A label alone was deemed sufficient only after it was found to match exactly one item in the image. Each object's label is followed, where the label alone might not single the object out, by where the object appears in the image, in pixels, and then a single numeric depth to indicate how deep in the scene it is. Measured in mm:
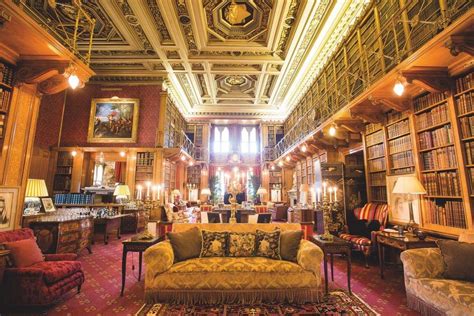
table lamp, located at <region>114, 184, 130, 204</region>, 6160
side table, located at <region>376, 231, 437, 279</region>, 3186
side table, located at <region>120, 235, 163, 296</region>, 3221
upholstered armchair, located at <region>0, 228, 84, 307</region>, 2506
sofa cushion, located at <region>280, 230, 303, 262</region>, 3109
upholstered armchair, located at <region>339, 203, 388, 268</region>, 4211
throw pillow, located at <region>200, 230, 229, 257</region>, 3234
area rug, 2543
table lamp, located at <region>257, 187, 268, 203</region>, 9655
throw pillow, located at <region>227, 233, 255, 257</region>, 3236
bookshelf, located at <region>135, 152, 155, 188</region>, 8867
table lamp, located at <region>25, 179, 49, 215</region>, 3715
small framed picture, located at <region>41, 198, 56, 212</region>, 5034
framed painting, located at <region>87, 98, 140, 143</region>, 9125
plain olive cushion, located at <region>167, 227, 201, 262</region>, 3104
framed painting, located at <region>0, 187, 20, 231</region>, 3225
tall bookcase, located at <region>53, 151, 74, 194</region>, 8805
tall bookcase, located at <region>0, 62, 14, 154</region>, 3276
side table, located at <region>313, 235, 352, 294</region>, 3150
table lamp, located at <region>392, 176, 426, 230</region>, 3271
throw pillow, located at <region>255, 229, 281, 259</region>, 3174
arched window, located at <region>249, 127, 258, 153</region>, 14906
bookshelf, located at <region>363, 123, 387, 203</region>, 5012
